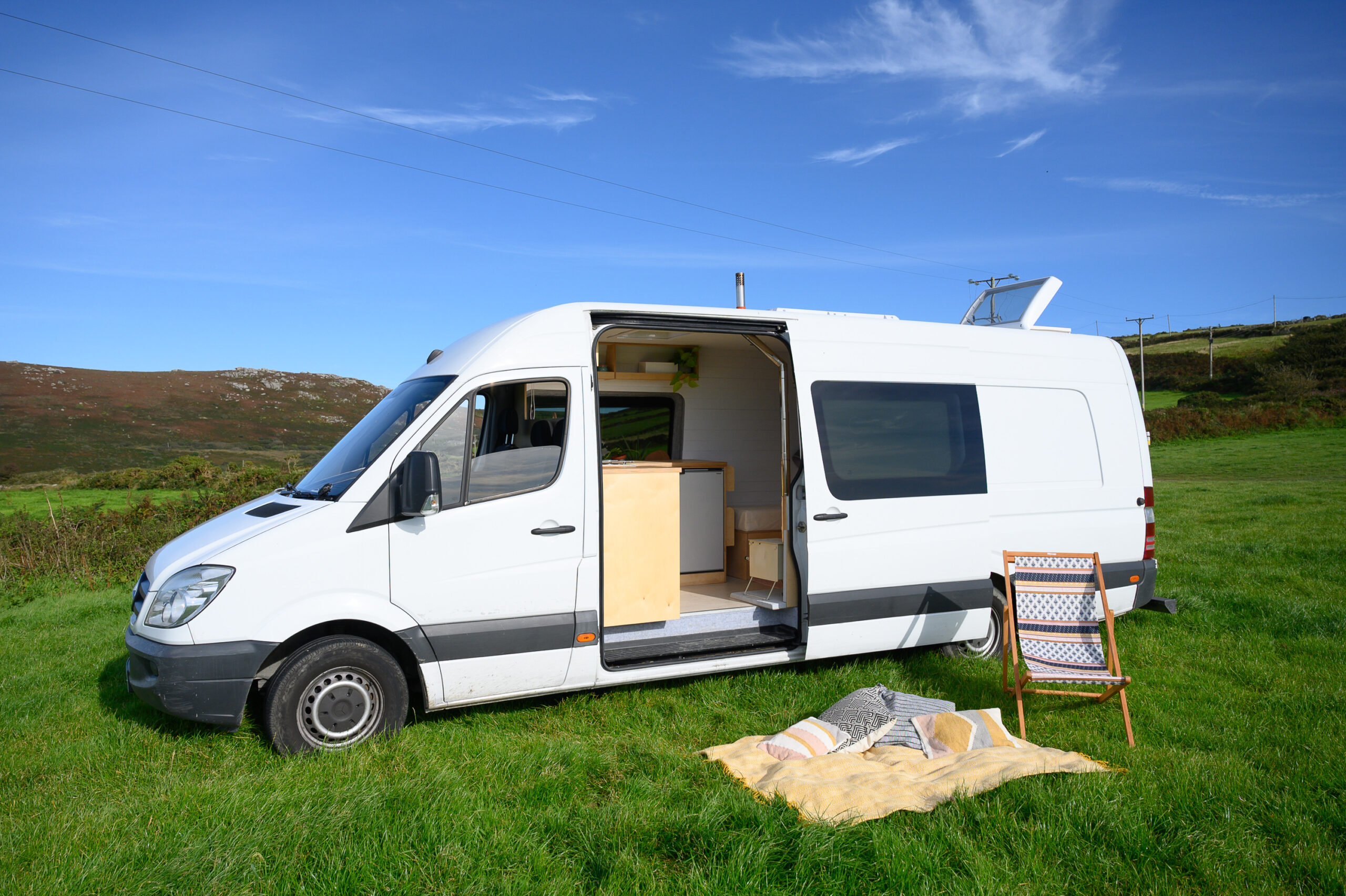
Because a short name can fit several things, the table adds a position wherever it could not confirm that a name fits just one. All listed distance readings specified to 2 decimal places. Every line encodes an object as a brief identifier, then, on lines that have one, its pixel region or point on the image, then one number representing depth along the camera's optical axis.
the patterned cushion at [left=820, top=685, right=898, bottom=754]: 4.51
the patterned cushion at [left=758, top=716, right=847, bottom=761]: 4.32
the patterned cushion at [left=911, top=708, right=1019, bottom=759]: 4.37
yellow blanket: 3.62
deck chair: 5.10
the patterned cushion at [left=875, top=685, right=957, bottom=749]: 4.50
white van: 4.22
